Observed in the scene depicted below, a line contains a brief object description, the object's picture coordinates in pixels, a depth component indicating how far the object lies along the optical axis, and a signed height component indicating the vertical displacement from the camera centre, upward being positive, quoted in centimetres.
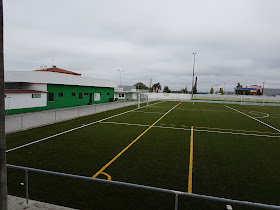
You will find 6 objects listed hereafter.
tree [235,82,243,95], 11808 +329
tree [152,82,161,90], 14806 +805
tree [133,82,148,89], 14370 +754
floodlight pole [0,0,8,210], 324 -94
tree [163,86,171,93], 12966 +424
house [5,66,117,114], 2361 +38
